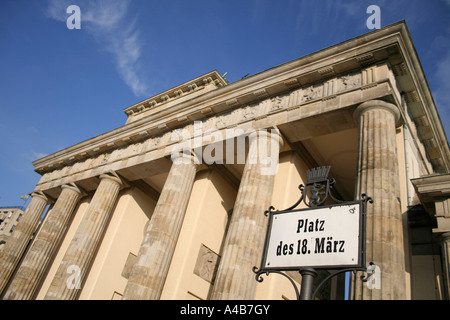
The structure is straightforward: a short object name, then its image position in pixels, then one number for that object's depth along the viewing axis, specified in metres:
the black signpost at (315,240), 2.56
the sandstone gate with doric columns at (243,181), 9.18
